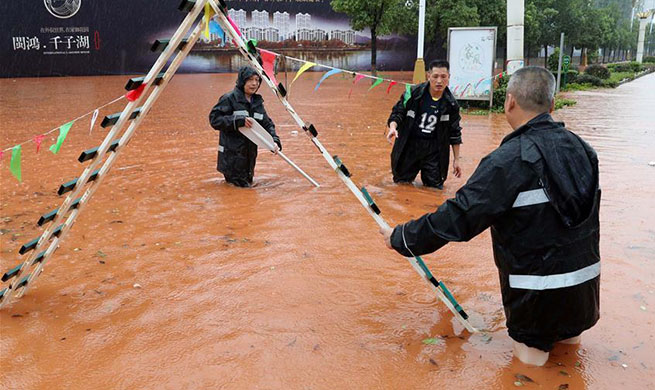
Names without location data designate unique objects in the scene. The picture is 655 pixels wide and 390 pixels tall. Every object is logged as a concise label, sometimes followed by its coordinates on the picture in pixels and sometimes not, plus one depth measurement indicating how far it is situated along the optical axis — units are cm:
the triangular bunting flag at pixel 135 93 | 343
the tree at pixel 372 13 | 2573
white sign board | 1488
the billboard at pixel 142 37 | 2598
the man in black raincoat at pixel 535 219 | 274
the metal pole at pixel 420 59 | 1862
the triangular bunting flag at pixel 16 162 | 398
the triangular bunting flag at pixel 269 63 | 393
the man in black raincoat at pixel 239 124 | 657
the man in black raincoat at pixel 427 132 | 661
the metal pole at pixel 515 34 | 1596
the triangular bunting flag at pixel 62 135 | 408
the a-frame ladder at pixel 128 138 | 342
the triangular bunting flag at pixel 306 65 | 545
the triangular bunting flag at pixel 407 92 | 651
